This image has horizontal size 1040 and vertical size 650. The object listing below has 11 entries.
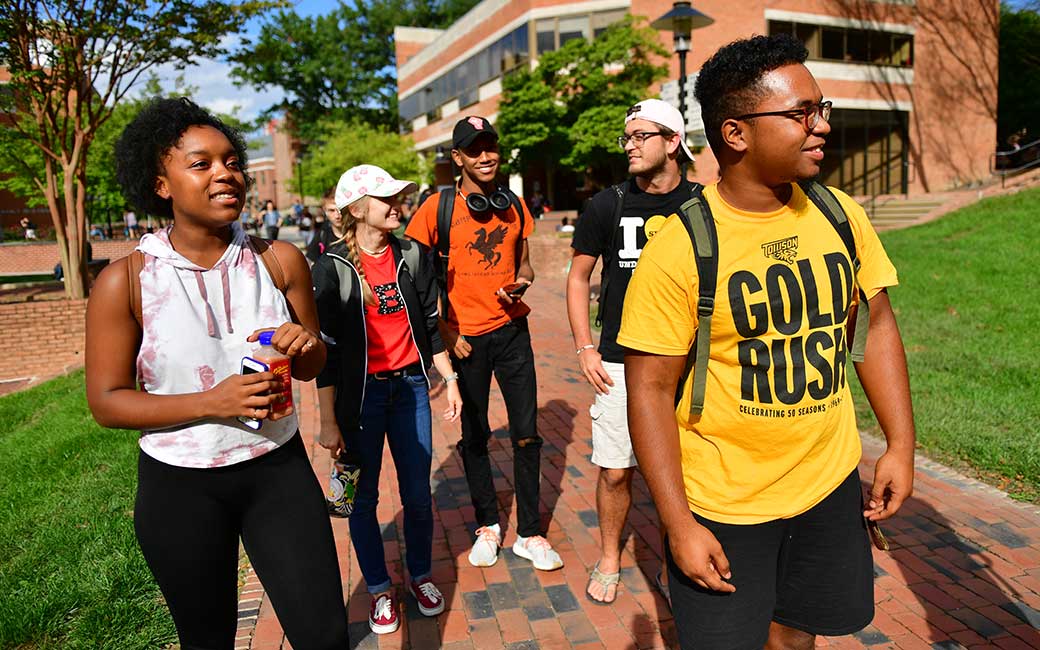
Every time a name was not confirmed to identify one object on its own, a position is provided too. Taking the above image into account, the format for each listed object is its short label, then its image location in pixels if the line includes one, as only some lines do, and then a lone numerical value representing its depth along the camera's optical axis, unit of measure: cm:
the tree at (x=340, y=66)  5450
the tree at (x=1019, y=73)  3325
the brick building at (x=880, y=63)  2717
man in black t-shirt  333
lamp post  950
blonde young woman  315
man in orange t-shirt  387
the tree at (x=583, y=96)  2383
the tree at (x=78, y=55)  1219
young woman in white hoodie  196
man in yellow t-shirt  189
